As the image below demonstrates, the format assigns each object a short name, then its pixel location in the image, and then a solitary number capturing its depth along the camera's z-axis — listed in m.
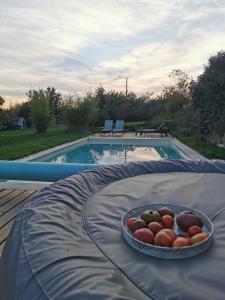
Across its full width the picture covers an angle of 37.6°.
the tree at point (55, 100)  22.94
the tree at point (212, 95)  9.18
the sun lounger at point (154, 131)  16.08
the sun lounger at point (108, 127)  17.28
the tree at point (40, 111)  16.59
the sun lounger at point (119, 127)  17.31
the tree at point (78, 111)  17.66
